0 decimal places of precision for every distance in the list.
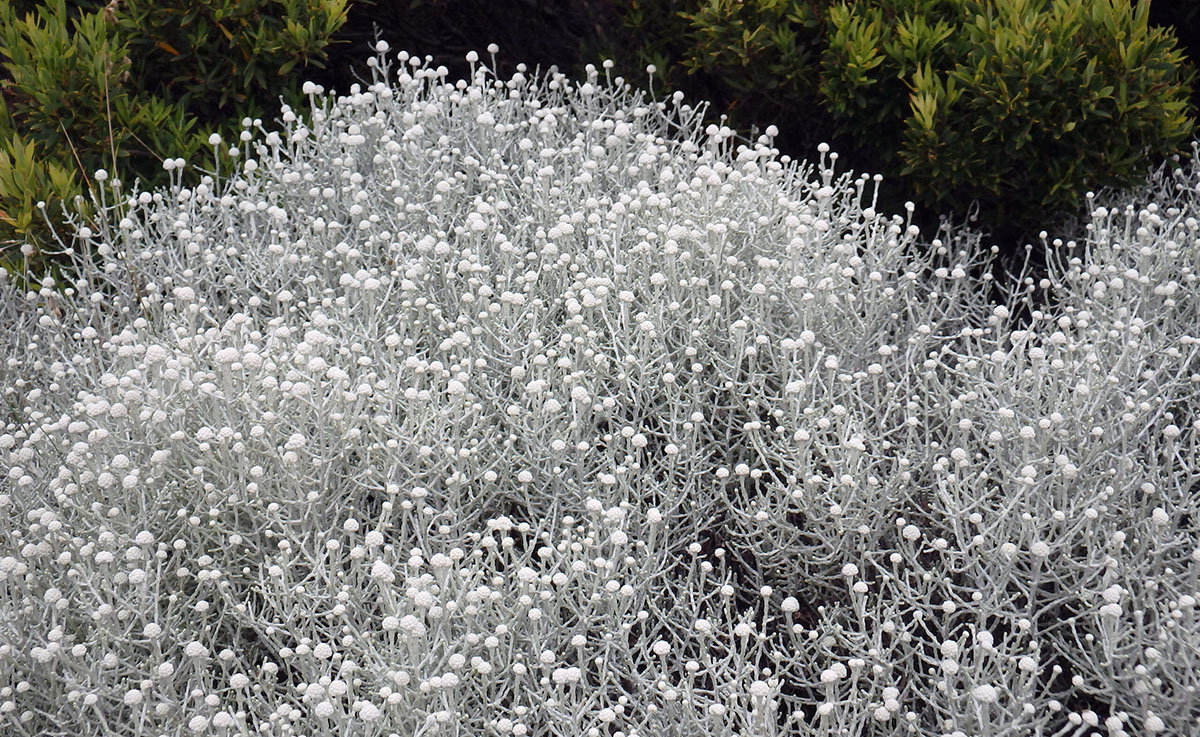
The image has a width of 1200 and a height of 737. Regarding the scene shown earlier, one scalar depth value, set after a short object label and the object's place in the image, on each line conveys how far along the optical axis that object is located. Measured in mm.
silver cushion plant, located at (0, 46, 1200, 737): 2436
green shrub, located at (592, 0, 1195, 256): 3947
